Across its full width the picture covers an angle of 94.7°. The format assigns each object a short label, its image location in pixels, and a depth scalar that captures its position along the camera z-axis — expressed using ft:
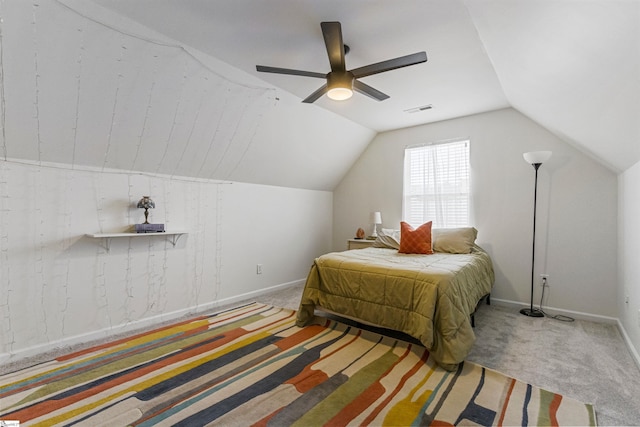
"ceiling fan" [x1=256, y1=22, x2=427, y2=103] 5.96
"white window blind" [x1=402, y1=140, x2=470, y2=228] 13.19
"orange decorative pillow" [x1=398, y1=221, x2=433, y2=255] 11.35
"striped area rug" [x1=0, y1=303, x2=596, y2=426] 5.33
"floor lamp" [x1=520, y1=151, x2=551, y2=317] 10.24
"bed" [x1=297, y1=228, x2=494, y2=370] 7.04
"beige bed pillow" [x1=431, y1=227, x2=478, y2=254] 11.44
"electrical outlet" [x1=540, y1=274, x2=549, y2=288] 11.13
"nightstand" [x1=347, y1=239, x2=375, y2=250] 14.43
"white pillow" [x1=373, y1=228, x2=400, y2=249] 12.74
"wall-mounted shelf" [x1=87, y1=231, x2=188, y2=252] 8.49
